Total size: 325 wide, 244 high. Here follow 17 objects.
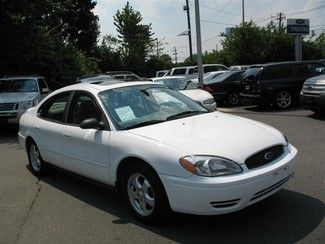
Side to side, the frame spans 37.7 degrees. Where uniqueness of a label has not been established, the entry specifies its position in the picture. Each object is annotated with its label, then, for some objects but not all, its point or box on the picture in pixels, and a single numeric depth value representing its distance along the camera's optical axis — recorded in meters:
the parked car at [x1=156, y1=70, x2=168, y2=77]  33.00
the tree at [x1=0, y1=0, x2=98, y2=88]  18.58
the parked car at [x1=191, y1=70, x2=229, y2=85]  19.56
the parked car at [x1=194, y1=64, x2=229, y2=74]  26.78
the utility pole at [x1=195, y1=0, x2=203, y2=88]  19.53
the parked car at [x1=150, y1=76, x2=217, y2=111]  13.25
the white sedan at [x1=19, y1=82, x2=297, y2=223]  4.50
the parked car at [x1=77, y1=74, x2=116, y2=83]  20.73
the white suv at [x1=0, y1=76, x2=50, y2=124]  13.09
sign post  24.33
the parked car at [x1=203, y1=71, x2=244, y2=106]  18.23
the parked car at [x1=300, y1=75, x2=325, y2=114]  12.12
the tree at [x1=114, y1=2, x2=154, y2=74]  48.41
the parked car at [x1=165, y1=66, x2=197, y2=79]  27.44
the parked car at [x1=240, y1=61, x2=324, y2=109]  15.59
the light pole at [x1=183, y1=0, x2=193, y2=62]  46.12
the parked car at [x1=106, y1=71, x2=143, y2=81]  26.28
